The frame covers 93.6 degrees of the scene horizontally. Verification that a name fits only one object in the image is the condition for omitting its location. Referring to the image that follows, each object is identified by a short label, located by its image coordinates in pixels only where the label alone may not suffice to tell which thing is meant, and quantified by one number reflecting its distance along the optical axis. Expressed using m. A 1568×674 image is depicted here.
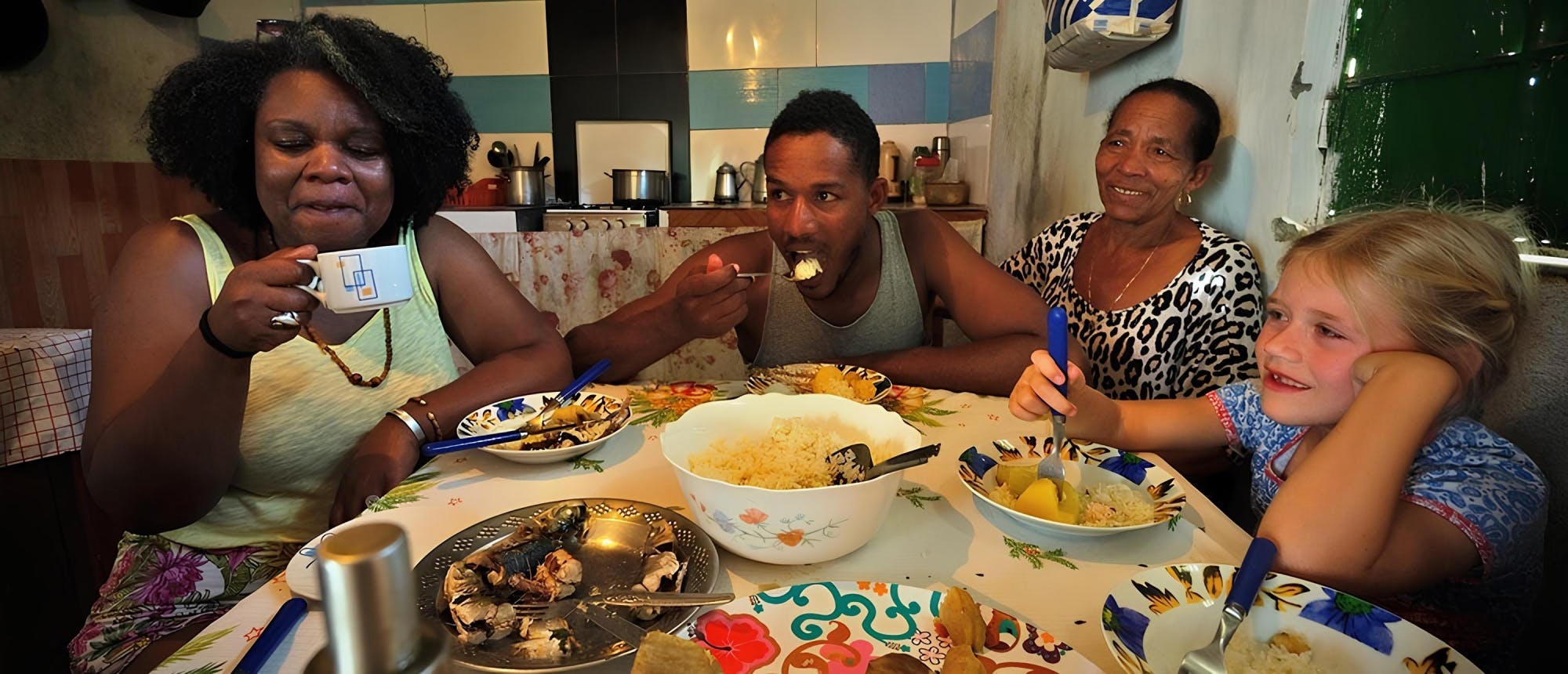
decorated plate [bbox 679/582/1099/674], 0.65
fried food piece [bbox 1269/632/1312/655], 0.71
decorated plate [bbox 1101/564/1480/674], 0.67
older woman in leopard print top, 1.84
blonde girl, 0.84
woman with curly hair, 1.08
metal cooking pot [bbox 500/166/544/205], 4.73
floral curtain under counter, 2.63
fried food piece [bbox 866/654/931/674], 0.61
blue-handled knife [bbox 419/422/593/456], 1.08
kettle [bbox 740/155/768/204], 4.85
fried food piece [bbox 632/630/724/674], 0.57
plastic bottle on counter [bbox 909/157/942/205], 4.45
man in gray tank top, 1.63
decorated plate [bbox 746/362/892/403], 1.43
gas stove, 4.44
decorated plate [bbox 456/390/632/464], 1.09
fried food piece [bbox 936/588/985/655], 0.66
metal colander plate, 0.65
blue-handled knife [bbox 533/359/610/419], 1.30
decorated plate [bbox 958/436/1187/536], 0.97
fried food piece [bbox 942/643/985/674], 0.60
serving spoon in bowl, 0.80
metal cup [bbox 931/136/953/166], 4.62
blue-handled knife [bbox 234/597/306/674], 0.61
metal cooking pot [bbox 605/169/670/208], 4.53
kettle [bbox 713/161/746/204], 4.84
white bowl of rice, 0.75
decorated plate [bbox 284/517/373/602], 0.76
